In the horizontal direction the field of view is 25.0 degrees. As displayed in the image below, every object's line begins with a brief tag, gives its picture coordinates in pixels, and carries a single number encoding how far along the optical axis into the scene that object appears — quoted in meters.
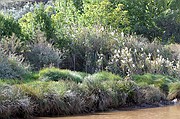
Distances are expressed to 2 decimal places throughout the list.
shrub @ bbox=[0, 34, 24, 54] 20.11
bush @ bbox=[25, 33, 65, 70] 21.48
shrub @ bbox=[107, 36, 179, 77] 22.47
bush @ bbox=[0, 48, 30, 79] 18.06
